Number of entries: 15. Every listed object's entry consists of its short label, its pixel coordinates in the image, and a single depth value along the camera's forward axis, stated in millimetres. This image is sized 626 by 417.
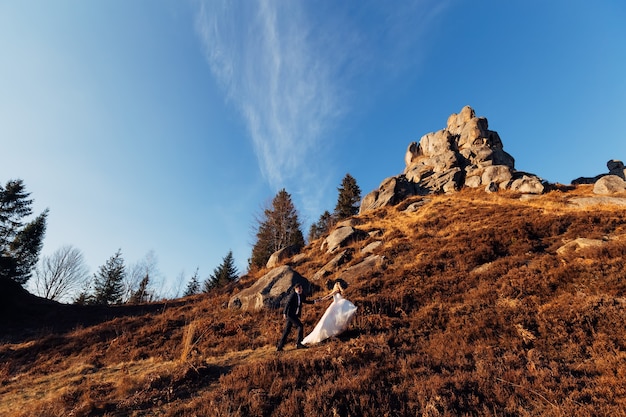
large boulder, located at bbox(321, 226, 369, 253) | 25125
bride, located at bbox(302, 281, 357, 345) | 9211
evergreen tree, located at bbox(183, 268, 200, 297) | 51750
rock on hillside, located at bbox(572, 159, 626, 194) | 26203
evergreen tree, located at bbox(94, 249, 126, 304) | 42656
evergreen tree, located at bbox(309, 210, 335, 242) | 51031
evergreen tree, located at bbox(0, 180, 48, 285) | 33438
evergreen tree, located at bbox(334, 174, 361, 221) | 45875
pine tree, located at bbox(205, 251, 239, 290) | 43156
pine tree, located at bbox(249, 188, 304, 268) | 40062
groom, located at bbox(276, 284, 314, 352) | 9164
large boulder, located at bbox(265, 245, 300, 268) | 29130
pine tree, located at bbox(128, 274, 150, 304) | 40819
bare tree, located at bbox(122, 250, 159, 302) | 44766
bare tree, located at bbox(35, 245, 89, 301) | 41594
